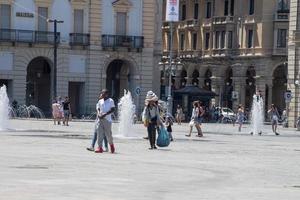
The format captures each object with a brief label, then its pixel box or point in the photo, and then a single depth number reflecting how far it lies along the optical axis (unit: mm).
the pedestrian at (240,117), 52388
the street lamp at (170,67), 59903
